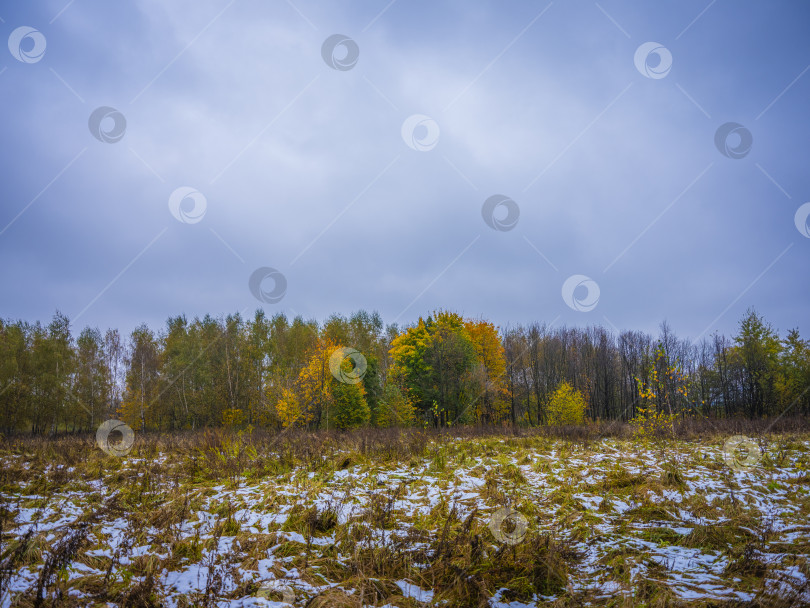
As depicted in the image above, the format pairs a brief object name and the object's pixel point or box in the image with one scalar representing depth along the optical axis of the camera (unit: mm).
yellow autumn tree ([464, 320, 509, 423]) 33747
